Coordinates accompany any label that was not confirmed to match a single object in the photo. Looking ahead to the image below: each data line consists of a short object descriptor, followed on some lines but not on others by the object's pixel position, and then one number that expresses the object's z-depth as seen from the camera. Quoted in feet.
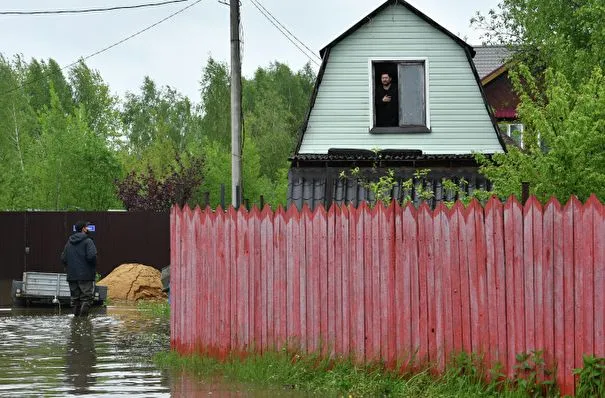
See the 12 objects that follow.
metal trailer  85.40
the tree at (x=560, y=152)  43.91
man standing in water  76.69
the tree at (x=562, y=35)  99.60
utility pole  70.69
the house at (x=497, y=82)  133.28
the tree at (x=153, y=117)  301.43
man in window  83.05
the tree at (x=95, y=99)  243.81
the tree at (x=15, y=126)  169.87
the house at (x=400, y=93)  82.84
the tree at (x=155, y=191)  138.51
